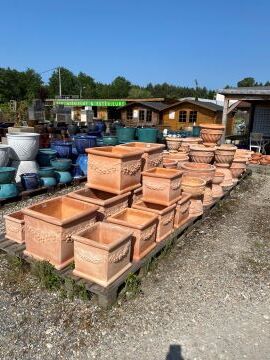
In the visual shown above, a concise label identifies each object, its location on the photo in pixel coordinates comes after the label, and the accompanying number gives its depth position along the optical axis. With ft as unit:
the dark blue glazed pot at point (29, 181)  22.18
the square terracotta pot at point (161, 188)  15.40
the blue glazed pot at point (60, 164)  24.77
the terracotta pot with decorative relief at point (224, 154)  26.02
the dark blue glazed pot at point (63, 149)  27.12
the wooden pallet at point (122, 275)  10.69
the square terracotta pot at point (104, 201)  14.24
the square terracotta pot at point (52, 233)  11.79
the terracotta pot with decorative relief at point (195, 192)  18.08
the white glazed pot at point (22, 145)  22.47
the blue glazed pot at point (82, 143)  27.53
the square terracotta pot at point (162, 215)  14.64
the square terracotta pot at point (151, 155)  17.16
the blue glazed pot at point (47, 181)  23.45
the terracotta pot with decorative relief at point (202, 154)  25.59
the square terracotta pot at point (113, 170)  14.91
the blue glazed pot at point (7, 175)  19.94
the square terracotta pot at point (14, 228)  13.96
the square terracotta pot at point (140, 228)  12.96
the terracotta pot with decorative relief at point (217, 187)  23.38
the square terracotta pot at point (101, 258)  10.89
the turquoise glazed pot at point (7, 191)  20.11
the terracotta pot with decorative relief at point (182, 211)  16.48
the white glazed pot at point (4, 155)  21.38
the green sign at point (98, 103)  96.84
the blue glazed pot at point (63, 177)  24.71
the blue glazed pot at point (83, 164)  27.48
